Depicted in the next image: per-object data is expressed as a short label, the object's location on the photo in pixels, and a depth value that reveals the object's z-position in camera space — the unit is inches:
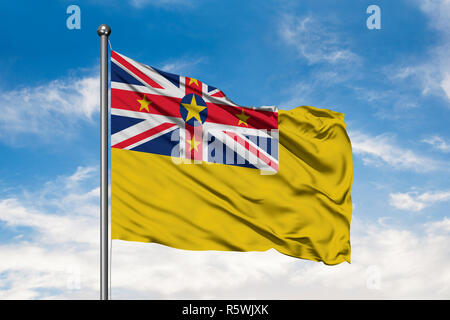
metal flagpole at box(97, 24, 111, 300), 340.8
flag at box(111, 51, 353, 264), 407.5
